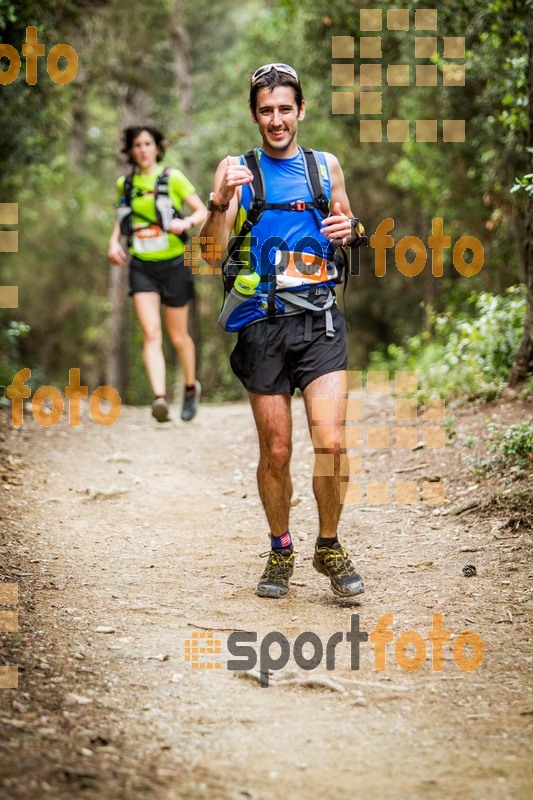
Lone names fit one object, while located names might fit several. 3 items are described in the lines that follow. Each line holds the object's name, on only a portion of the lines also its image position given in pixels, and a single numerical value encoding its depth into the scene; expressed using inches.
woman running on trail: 627.4
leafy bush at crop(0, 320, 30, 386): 701.2
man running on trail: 353.1
